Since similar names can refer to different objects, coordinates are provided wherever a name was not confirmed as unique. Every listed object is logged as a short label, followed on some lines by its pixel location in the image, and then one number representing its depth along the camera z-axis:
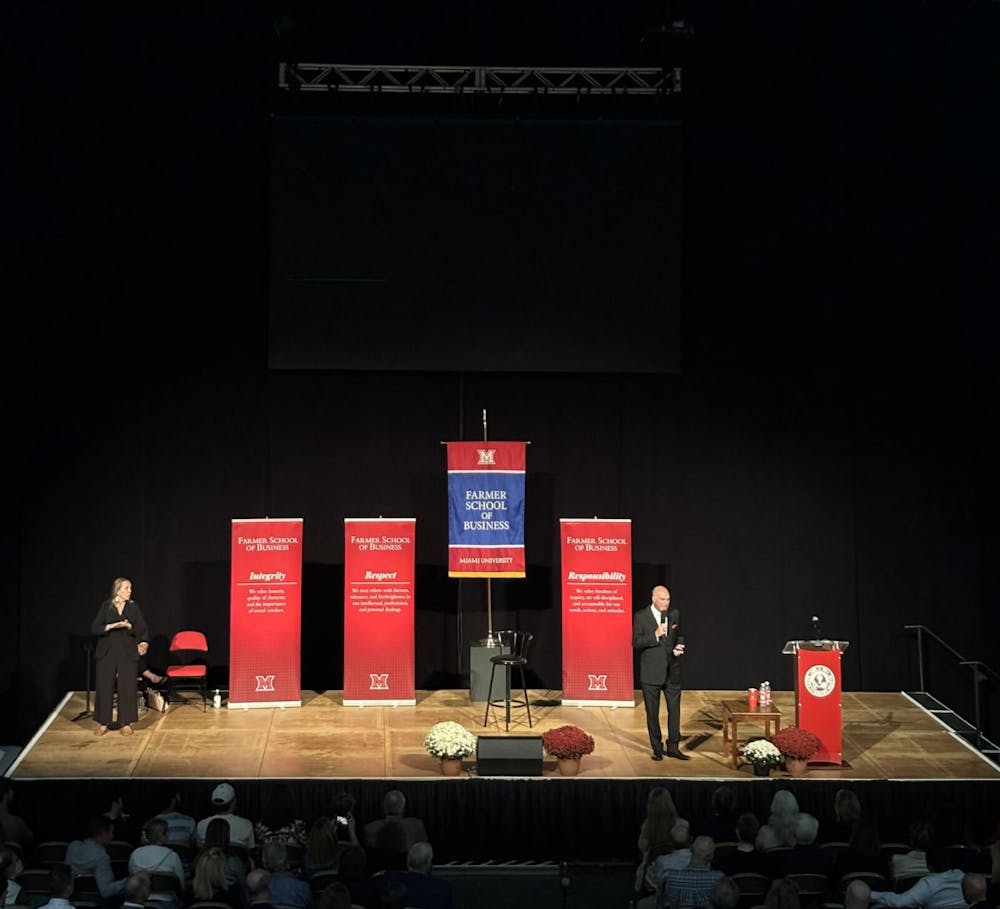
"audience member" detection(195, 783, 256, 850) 8.44
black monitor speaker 10.41
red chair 12.38
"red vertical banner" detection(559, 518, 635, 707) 12.70
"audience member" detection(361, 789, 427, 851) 8.45
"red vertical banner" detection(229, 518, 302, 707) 12.45
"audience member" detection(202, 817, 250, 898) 7.48
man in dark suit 10.89
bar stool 11.90
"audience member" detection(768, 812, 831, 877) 7.61
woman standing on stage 11.51
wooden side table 10.70
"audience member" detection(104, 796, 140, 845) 8.66
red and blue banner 12.59
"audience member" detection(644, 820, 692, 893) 7.69
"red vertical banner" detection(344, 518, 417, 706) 12.60
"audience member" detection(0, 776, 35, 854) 8.70
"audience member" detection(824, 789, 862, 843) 8.47
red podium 10.75
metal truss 12.84
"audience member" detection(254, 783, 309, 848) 8.73
